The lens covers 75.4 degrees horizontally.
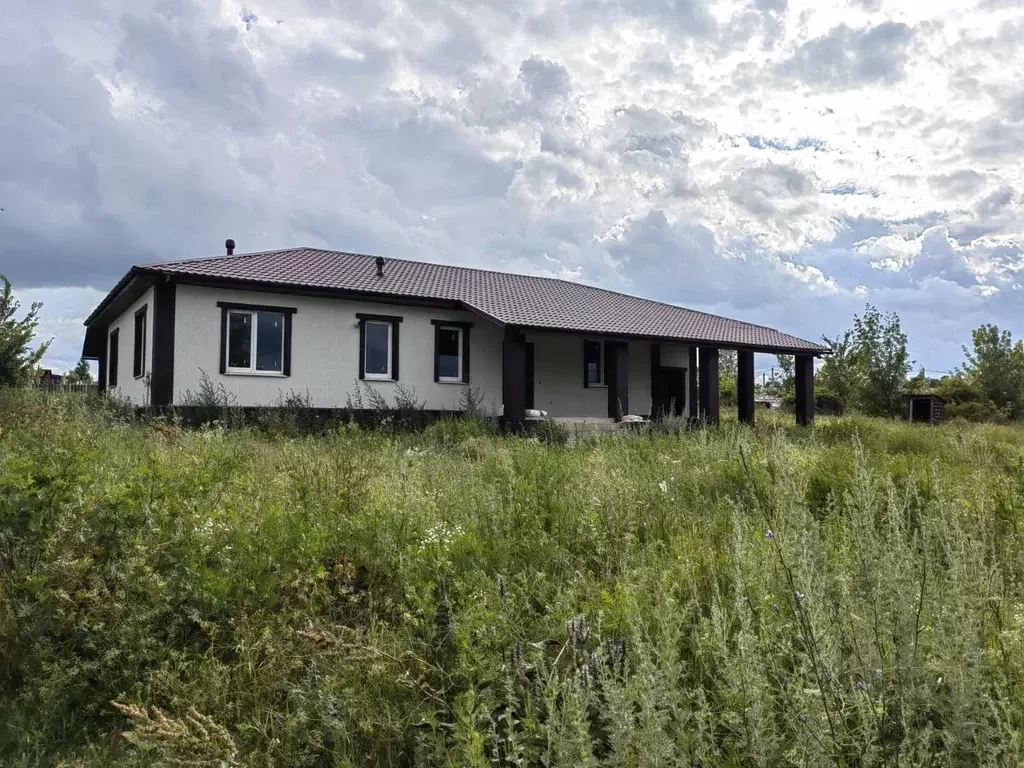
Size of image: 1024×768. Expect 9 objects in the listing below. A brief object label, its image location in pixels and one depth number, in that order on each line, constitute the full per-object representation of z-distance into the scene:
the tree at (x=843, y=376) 30.89
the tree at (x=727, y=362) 49.31
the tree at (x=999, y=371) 32.50
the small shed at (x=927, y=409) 27.44
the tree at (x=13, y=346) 23.23
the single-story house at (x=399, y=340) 14.52
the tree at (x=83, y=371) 39.09
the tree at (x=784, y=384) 37.56
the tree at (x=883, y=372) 29.64
